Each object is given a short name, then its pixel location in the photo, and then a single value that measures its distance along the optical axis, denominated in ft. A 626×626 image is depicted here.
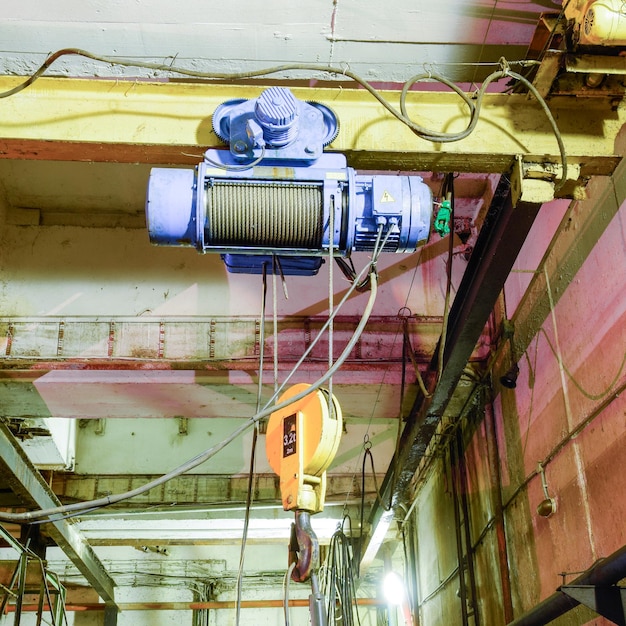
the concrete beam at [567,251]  11.18
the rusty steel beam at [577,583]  8.34
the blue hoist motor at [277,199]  8.96
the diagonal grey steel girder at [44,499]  17.58
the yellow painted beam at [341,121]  9.66
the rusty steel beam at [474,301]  10.31
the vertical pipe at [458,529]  18.23
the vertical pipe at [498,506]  15.71
